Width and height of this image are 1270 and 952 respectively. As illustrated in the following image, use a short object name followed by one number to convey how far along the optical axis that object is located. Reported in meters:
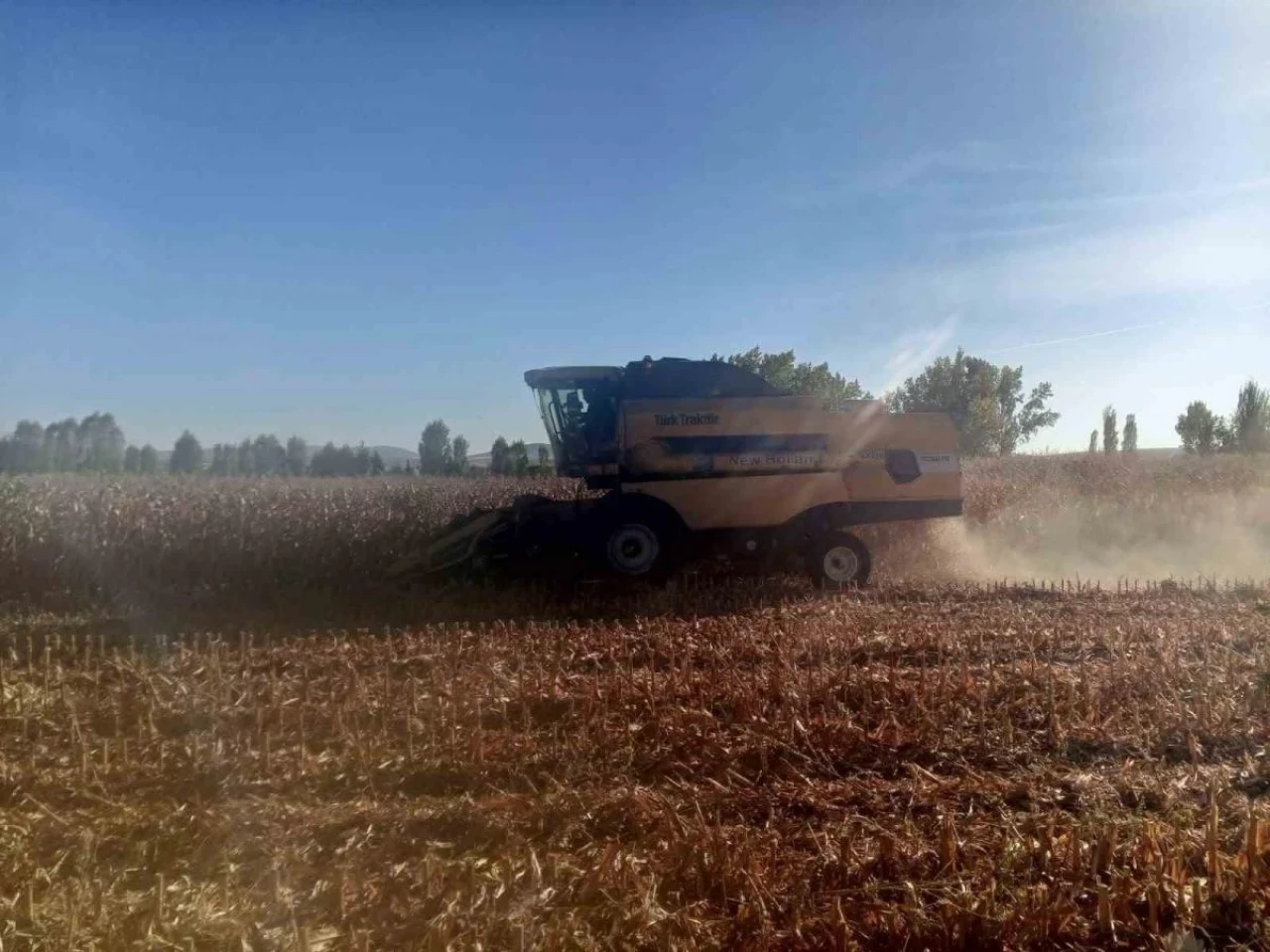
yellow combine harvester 10.31
